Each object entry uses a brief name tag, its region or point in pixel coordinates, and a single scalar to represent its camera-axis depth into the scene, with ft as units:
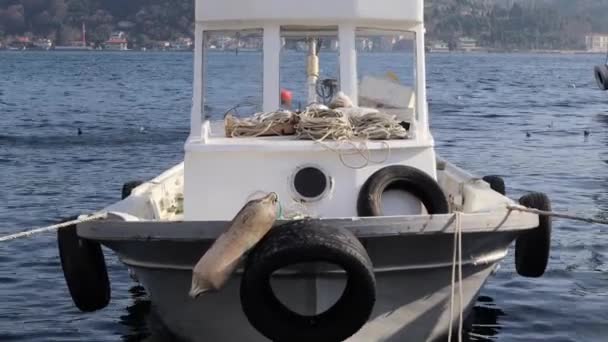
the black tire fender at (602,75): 128.26
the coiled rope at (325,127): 33.96
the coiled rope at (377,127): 34.53
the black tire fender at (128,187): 46.42
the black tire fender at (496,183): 46.34
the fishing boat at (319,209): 29.09
